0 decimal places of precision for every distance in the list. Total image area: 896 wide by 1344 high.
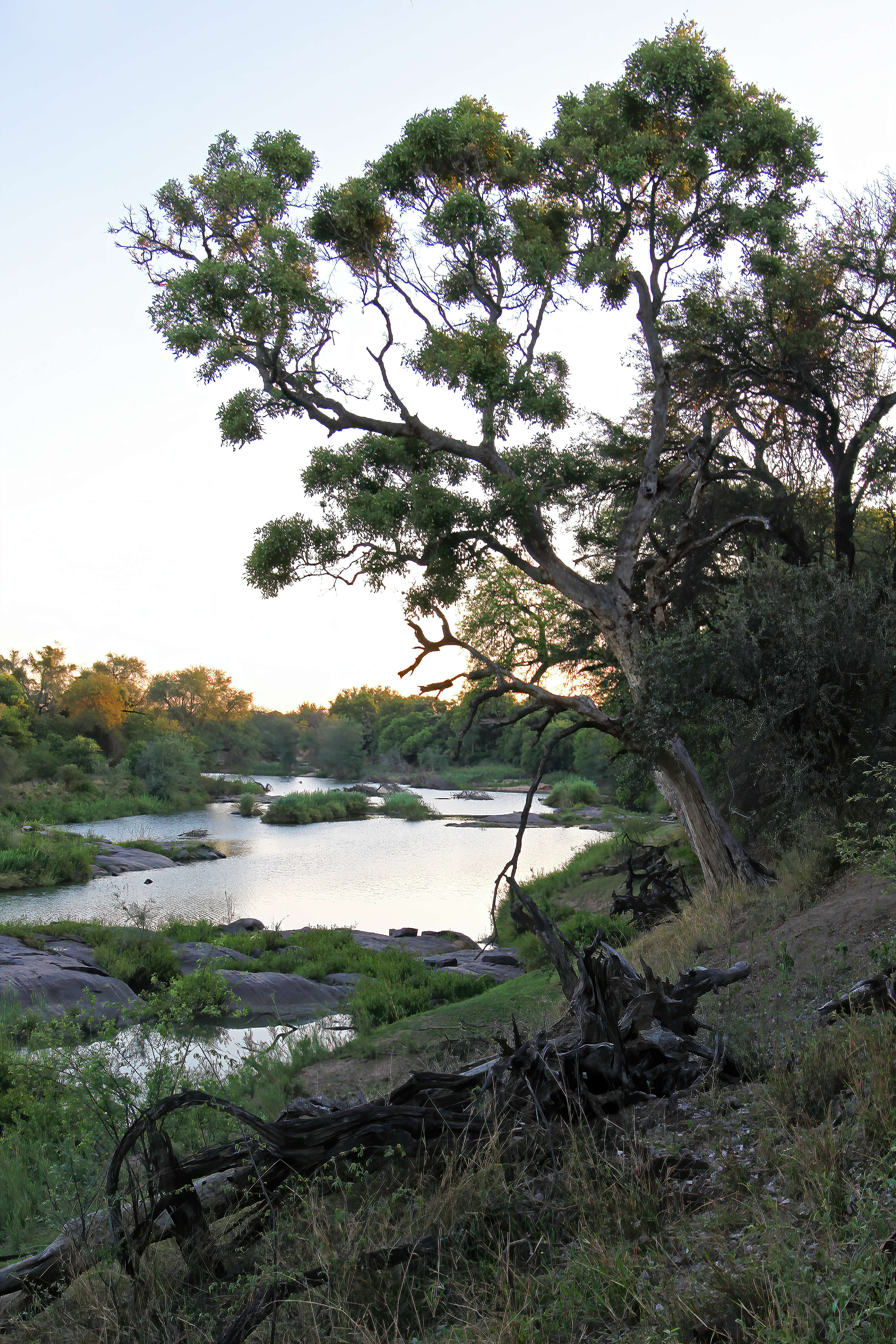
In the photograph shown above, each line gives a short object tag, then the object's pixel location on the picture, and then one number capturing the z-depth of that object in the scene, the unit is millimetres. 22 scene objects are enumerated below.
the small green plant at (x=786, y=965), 5406
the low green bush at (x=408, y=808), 47250
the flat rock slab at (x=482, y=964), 15305
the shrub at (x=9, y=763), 42781
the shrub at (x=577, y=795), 50188
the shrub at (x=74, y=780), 49344
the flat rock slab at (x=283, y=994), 13695
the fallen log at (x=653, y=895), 13500
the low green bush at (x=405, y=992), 11953
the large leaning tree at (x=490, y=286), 12305
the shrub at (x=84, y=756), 52906
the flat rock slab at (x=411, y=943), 17906
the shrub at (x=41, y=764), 49250
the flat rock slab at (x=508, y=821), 44000
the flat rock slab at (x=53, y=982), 12703
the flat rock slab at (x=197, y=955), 15492
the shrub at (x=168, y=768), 53188
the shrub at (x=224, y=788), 60906
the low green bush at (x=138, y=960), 14930
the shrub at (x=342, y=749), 82500
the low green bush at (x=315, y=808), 46250
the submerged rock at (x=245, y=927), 19828
